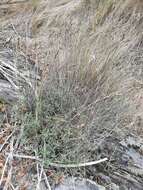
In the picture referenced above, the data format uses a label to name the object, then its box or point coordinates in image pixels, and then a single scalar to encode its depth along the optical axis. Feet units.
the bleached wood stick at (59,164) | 5.51
